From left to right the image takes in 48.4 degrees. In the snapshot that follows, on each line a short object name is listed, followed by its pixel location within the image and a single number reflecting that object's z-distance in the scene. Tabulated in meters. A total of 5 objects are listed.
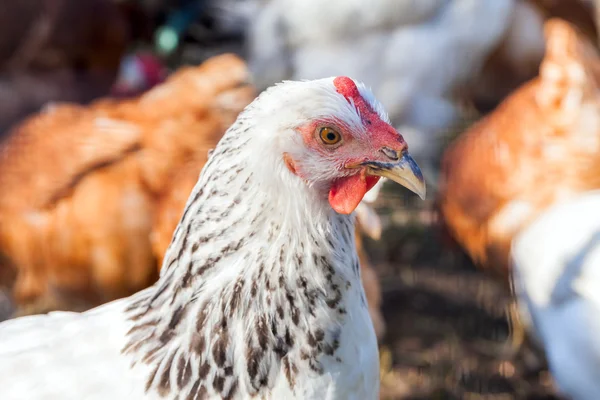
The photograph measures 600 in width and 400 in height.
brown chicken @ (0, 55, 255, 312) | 2.22
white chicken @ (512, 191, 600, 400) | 1.89
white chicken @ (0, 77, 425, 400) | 1.12
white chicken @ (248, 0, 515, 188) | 3.26
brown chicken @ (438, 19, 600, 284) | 2.29
